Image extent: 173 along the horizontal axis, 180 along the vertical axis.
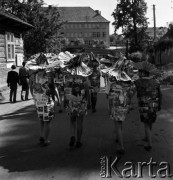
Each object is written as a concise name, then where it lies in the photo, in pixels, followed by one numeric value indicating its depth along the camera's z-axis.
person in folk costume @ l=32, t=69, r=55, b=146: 6.05
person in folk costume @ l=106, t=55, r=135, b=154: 5.56
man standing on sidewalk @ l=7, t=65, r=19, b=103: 12.86
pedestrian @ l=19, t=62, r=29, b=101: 13.50
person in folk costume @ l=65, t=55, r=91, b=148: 5.84
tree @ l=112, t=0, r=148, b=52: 53.56
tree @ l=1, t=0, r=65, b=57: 28.51
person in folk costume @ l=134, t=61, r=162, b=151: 5.74
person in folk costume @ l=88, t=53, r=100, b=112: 9.80
